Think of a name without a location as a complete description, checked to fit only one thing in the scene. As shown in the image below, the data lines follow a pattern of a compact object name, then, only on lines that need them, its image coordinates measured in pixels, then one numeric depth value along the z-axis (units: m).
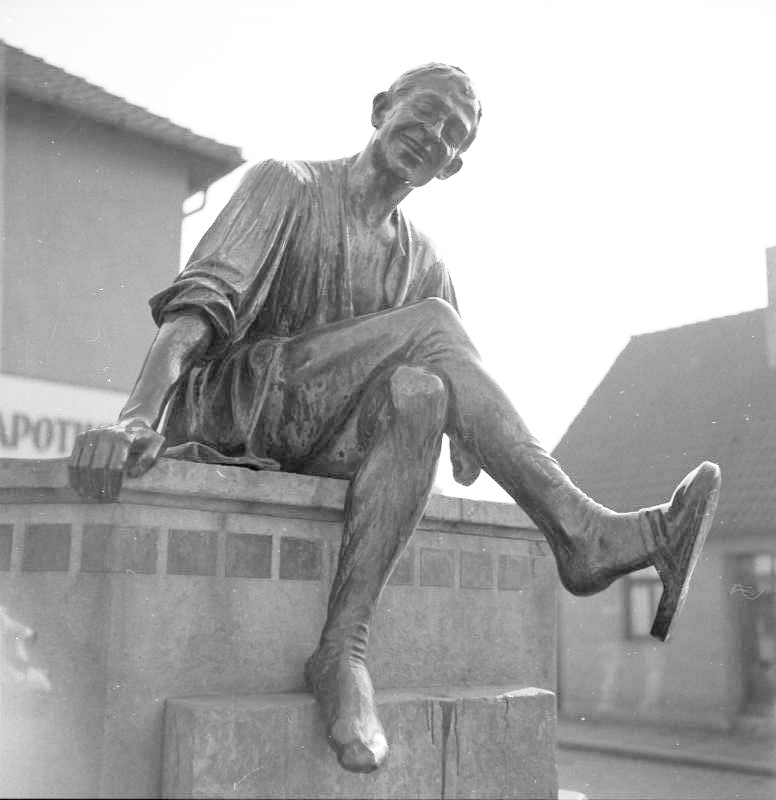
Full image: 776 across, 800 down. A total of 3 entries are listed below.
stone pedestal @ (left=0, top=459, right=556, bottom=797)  1.59
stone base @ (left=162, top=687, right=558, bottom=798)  1.56
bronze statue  1.73
